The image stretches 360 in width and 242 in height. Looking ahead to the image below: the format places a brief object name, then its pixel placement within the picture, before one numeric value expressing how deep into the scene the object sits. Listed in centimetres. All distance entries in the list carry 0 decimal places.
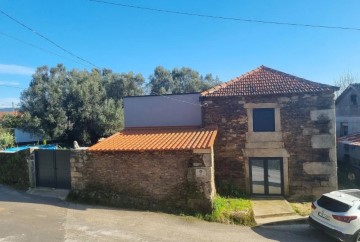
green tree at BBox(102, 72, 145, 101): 3454
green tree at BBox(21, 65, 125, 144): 2873
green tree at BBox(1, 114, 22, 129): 3593
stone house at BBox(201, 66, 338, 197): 1419
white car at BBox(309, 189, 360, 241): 870
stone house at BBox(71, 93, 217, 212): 1151
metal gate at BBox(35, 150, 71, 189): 1369
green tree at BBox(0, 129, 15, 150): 2671
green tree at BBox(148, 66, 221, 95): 4284
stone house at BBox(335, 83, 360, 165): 1995
